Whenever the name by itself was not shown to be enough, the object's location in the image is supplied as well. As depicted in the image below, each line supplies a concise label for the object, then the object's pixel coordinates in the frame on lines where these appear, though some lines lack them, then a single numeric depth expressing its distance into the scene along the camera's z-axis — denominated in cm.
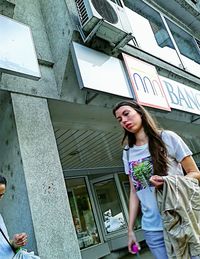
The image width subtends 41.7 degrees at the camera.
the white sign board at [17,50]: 229
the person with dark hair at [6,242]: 166
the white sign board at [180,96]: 406
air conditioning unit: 298
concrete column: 215
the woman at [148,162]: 159
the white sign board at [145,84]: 335
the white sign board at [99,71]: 277
